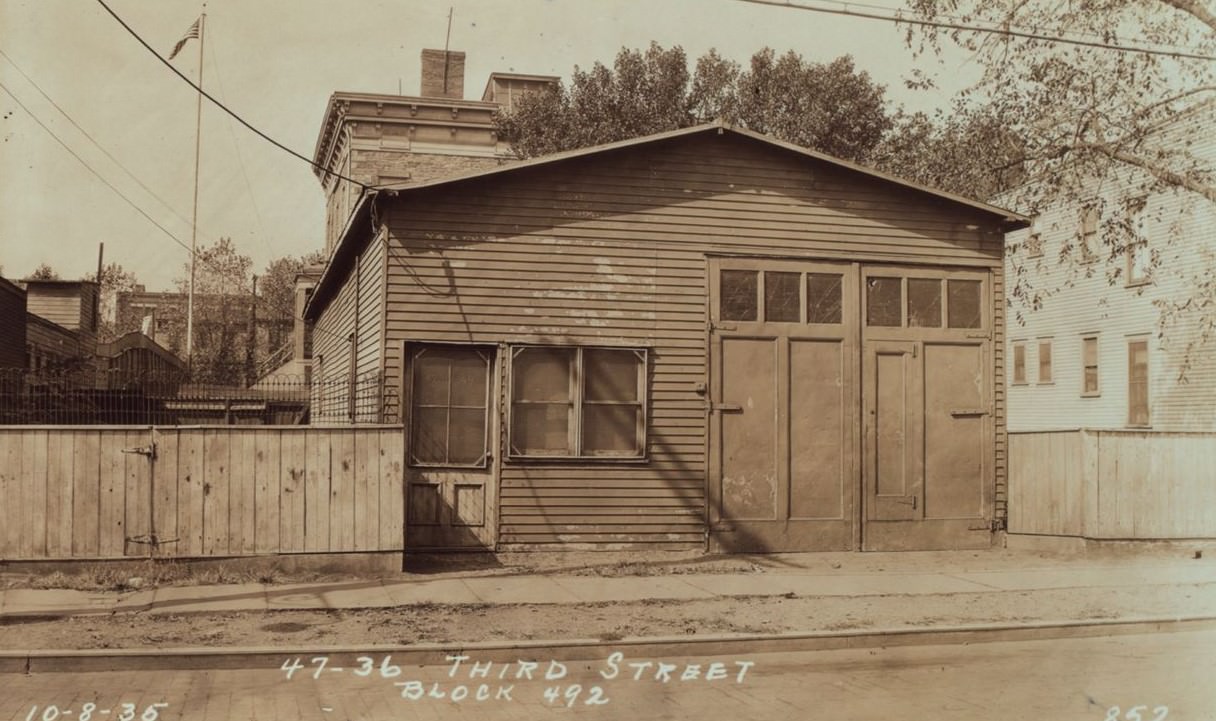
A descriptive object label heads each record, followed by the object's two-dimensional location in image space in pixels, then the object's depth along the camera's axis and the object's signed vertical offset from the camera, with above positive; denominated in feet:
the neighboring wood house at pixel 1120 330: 85.40 +6.06
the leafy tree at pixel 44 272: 251.46 +26.24
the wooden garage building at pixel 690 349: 45.47 +1.78
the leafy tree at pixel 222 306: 193.89 +14.69
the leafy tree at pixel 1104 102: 69.41 +19.55
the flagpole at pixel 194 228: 135.54 +20.03
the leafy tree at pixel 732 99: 130.00 +34.94
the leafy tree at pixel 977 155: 77.15 +17.12
